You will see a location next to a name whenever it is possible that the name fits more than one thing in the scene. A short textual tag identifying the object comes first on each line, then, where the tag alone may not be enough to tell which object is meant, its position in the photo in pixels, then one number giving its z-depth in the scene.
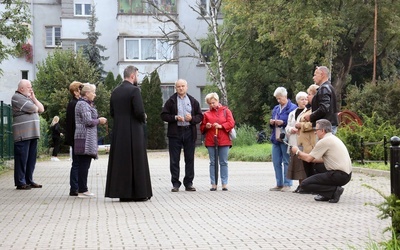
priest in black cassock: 15.83
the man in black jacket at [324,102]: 16.45
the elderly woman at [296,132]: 17.17
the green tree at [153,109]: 60.91
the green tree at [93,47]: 65.38
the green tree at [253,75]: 56.12
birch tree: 50.81
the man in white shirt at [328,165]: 15.24
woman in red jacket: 18.59
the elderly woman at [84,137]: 16.77
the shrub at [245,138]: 45.75
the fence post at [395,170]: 8.73
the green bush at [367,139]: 26.66
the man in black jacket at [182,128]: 18.31
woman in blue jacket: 18.22
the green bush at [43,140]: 42.18
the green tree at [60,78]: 54.88
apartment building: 65.25
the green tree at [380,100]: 41.47
